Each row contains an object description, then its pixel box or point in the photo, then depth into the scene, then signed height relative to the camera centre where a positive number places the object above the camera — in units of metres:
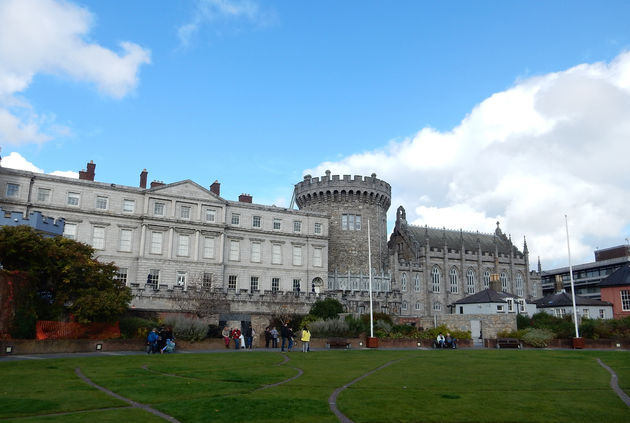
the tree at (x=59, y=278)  28.88 +2.73
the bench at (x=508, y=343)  38.03 -0.61
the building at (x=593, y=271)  90.31 +11.17
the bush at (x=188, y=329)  32.34 +0.06
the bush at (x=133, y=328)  32.00 +0.07
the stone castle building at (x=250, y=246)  47.97 +9.13
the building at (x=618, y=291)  56.22 +4.68
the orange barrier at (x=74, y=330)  28.00 -0.09
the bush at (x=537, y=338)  38.47 -0.28
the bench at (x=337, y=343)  35.66 -0.73
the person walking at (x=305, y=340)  30.27 -0.47
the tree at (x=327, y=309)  45.47 +1.95
